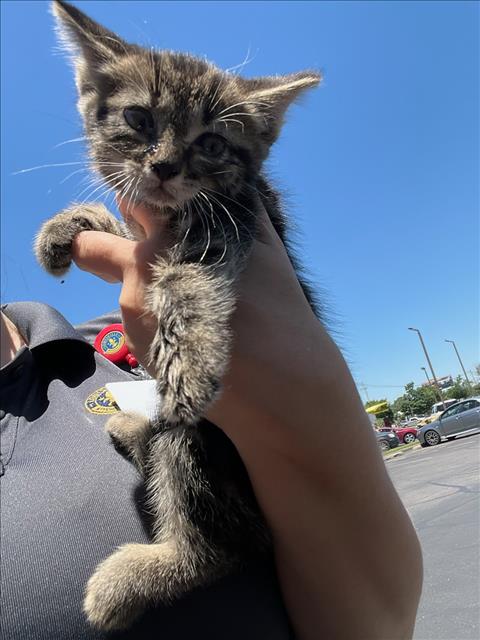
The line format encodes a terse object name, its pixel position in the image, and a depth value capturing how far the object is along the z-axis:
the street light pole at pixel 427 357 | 37.66
